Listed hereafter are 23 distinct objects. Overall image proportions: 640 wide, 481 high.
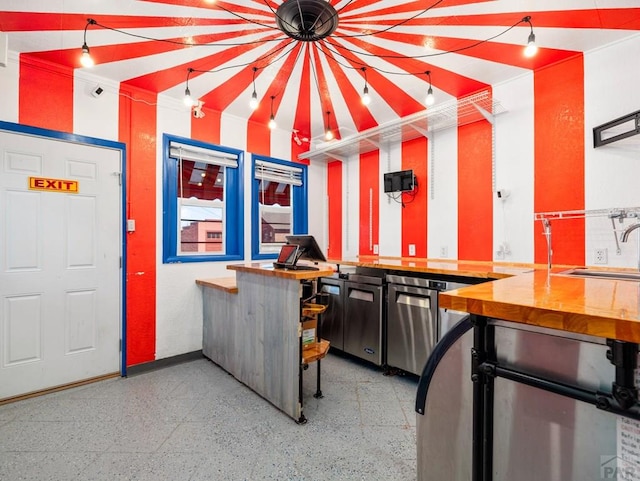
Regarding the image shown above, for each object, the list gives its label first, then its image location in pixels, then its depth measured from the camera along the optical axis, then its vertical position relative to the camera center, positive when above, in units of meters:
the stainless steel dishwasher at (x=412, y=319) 2.67 -0.70
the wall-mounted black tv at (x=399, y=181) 3.77 +0.77
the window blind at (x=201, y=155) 3.45 +1.02
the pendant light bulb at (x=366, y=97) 2.67 +1.26
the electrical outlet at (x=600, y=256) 2.46 -0.11
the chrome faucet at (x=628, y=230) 1.71 +0.07
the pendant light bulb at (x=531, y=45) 2.04 +1.31
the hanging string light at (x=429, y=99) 2.59 +1.21
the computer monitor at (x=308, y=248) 2.48 -0.05
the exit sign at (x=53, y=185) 2.67 +0.50
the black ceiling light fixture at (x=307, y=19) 1.91 +1.45
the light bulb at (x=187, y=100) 2.78 +1.27
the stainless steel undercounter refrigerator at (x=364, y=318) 3.07 -0.79
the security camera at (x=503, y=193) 3.04 +0.49
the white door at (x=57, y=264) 2.59 -0.21
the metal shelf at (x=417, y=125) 2.97 +1.31
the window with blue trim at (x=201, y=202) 3.42 +0.48
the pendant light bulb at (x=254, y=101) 2.80 +1.27
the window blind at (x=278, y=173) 4.18 +0.98
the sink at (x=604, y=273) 1.87 -0.21
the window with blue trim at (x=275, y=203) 4.11 +0.56
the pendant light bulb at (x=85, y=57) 2.18 +1.30
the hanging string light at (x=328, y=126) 3.28 +1.57
